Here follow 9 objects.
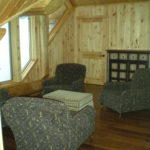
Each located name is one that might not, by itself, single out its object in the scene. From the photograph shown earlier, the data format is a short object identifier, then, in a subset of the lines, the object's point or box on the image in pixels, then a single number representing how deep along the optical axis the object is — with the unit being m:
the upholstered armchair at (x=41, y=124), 2.29
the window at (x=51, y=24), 7.93
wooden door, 7.21
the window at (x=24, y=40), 6.10
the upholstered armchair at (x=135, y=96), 4.31
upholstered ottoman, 3.58
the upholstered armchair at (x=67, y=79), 5.22
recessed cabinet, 6.48
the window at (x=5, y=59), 5.44
